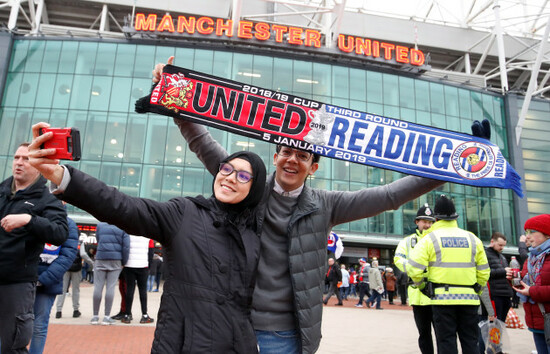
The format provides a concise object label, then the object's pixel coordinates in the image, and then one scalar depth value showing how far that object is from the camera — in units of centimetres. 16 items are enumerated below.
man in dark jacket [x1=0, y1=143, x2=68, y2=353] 304
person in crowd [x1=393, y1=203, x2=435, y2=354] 473
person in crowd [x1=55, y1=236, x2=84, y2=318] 776
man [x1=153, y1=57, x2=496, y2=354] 232
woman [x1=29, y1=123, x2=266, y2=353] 166
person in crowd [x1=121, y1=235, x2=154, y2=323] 742
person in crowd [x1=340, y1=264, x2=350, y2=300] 1825
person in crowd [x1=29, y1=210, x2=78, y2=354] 399
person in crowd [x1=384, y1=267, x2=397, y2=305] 1781
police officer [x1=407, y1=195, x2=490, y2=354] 418
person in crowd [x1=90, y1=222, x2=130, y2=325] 720
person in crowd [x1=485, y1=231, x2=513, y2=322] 614
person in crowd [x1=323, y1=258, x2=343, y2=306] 1570
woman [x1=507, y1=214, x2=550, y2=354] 405
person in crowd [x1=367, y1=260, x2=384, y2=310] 1449
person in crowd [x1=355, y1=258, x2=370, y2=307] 1584
